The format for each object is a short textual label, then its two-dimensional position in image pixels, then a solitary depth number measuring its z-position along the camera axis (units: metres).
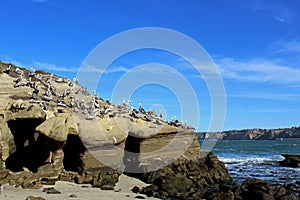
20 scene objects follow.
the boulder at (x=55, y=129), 23.00
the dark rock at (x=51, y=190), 19.09
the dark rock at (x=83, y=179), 23.16
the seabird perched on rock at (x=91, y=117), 26.69
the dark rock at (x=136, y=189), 22.22
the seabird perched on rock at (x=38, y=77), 32.06
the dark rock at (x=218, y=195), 20.95
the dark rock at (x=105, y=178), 22.65
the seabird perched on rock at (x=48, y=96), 27.48
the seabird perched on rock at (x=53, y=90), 30.25
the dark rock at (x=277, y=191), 22.92
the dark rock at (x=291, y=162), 51.31
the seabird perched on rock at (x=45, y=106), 26.31
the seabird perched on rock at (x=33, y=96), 26.78
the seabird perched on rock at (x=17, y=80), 28.43
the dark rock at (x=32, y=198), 16.36
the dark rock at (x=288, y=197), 21.67
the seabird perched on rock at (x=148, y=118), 33.28
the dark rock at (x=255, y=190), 21.33
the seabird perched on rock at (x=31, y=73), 32.08
